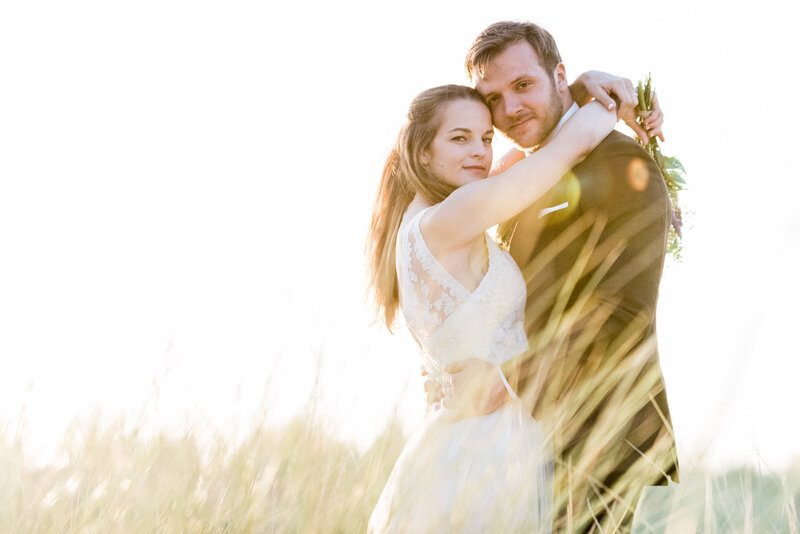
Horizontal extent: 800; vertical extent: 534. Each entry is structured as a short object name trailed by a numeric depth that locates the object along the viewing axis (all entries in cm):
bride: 232
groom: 288
